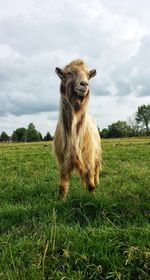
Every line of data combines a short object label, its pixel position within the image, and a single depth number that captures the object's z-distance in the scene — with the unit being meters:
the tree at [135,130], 62.12
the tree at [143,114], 69.09
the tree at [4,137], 71.03
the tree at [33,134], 59.04
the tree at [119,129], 57.45
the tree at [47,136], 54.32
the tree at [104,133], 53.21
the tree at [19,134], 65.75
